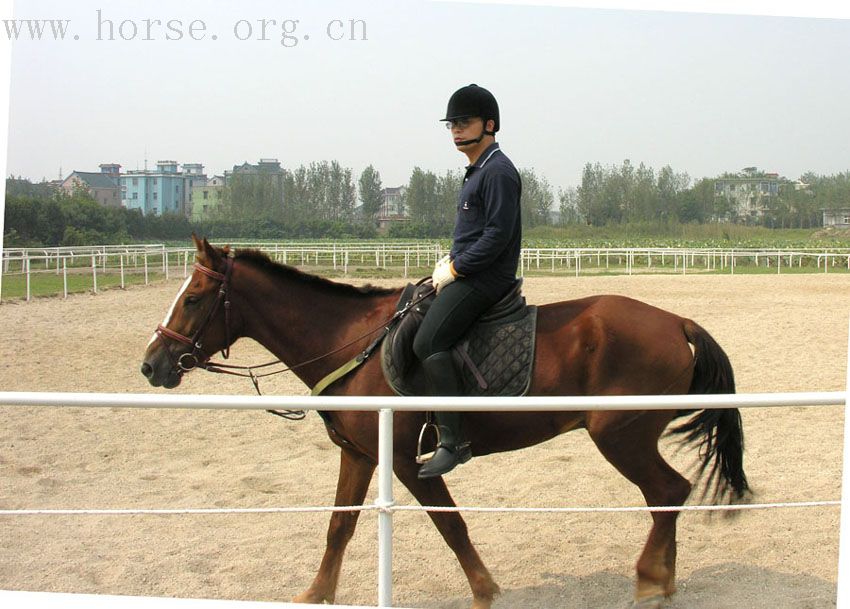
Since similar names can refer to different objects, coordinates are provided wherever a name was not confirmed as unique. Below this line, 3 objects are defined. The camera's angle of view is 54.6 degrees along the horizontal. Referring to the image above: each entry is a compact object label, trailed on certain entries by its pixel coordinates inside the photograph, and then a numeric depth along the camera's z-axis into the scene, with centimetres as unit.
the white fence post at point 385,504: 235
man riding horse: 330
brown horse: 342
